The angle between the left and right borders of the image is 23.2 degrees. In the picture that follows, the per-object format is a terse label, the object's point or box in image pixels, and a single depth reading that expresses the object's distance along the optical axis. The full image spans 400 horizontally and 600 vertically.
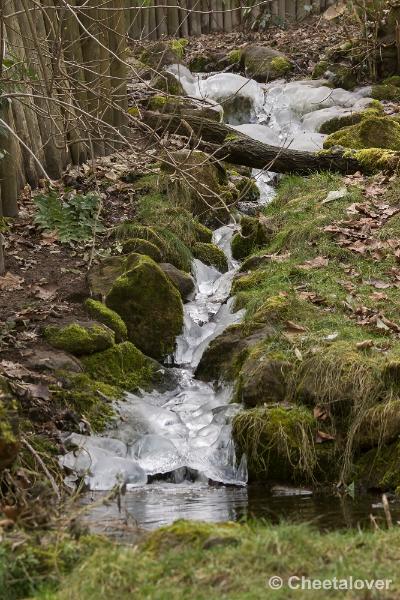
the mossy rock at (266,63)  18.92
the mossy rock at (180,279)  9.85
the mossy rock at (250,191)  12.81
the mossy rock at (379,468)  6.62
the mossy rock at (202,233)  11.14
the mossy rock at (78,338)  8.19
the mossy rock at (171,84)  16.12
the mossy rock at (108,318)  8.72
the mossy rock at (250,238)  11.09
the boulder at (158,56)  16.83
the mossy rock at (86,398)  7.45
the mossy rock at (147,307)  8.99
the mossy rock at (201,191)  11.45
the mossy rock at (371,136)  13.27
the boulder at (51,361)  7.70
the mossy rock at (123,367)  8.17
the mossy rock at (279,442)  6.85
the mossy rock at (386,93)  17.09
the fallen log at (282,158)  12.34
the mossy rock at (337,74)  17.86
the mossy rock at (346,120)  15.18
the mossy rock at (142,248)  10.02
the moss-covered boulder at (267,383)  7.33
